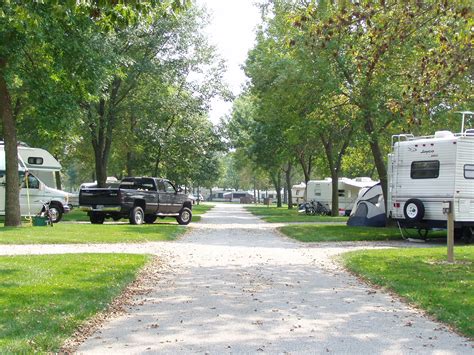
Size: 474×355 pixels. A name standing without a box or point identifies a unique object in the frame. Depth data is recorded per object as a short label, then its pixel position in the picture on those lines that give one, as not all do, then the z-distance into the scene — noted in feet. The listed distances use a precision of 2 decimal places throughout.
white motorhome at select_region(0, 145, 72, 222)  71.89
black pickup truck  74.02
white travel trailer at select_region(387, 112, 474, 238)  53.52
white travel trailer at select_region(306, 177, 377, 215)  133.90
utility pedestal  37.76
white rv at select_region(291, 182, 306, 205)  186.91
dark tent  75.46
